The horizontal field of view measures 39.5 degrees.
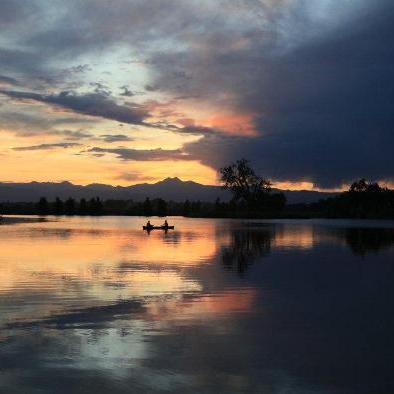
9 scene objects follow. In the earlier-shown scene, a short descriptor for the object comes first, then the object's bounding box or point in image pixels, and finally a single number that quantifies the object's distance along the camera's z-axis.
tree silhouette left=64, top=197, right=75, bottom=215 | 181.12
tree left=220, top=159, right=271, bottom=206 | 131.88
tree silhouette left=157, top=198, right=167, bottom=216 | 173.50
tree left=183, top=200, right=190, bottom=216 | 163.04
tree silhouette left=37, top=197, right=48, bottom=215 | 184.00
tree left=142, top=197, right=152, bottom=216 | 176.88
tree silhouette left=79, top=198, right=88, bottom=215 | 182.56
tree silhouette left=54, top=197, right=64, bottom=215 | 182.50
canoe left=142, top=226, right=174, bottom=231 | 61.31
